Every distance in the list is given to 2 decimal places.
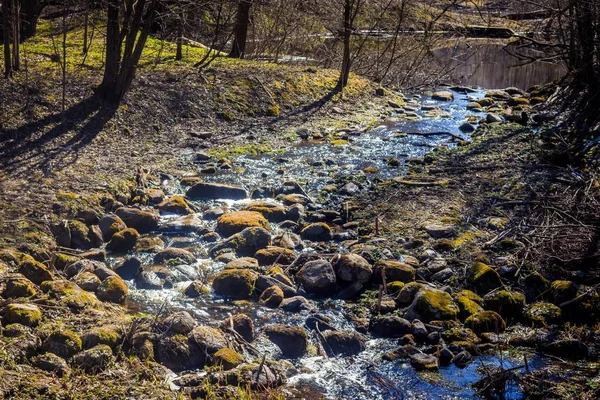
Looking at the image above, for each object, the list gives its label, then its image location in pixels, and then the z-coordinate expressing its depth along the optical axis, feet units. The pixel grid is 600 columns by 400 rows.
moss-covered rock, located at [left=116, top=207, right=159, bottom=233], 30.86
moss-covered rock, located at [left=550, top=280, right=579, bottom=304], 25.29
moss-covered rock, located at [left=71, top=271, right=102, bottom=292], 23.89
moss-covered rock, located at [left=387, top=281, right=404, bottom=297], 26.13
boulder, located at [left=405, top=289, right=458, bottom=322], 23.88
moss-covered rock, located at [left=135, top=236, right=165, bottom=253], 28.81
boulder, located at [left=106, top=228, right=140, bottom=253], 28.86
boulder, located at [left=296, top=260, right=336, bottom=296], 26.04
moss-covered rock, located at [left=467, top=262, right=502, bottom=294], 26.27
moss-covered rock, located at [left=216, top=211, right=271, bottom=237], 30.73
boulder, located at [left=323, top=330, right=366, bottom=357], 22.11
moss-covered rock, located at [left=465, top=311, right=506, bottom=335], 23.39
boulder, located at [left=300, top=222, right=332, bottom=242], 31.04
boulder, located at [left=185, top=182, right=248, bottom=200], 35.37
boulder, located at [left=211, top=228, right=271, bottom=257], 29.14
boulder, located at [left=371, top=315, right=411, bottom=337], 23.31
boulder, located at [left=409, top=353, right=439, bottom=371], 21.07
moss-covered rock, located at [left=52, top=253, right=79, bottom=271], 25.55
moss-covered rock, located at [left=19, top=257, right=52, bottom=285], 23.29
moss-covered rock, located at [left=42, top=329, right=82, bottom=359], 19.20
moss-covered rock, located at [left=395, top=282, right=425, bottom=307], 25.20
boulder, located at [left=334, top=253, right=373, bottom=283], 26.61
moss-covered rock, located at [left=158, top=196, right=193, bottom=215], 33.12
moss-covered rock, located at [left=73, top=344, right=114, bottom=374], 18.90
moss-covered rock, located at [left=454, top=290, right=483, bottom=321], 24.31
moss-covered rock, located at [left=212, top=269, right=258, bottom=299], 25.44
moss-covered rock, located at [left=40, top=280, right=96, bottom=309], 21.91
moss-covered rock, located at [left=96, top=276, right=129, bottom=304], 23.76
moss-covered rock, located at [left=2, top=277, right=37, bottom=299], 21.48
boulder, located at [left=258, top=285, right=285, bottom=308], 24.91
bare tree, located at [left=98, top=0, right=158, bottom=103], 41.65
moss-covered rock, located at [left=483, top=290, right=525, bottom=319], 24.67
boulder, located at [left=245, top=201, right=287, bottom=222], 32.94
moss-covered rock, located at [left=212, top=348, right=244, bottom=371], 20.08
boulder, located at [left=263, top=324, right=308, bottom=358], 21.83
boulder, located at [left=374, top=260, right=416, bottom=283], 26.91
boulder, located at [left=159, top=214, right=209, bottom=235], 31.14
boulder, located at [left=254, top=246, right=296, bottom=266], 28.27
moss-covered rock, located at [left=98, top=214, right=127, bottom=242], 29.63
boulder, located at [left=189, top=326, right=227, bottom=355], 20.67
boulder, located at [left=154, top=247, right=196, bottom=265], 27.73
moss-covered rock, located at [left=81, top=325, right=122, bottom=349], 19.77
